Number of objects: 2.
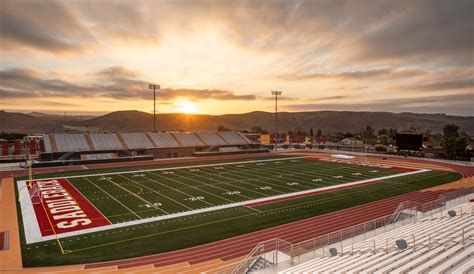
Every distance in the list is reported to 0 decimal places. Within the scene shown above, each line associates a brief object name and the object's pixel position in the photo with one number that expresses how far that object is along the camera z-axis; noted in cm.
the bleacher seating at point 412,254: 970
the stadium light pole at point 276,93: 6589
